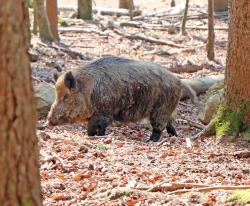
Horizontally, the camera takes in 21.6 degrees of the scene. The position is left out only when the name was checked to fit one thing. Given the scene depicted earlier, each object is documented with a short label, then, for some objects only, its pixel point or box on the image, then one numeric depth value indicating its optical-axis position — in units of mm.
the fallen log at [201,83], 13688
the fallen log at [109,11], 27986
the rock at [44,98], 11070
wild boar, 10031
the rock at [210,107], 11133
